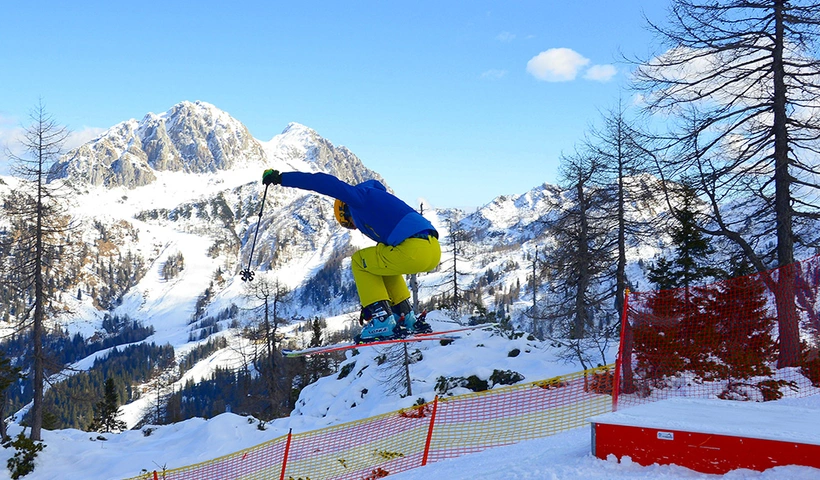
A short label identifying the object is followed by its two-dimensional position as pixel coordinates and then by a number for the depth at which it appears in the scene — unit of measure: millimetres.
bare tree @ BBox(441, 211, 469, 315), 34688
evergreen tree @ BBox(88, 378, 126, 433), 51281
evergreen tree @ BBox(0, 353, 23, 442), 22839
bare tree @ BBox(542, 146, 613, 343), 19719
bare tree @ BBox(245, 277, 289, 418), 31438
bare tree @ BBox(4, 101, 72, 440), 20969
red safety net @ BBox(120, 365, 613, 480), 10703
